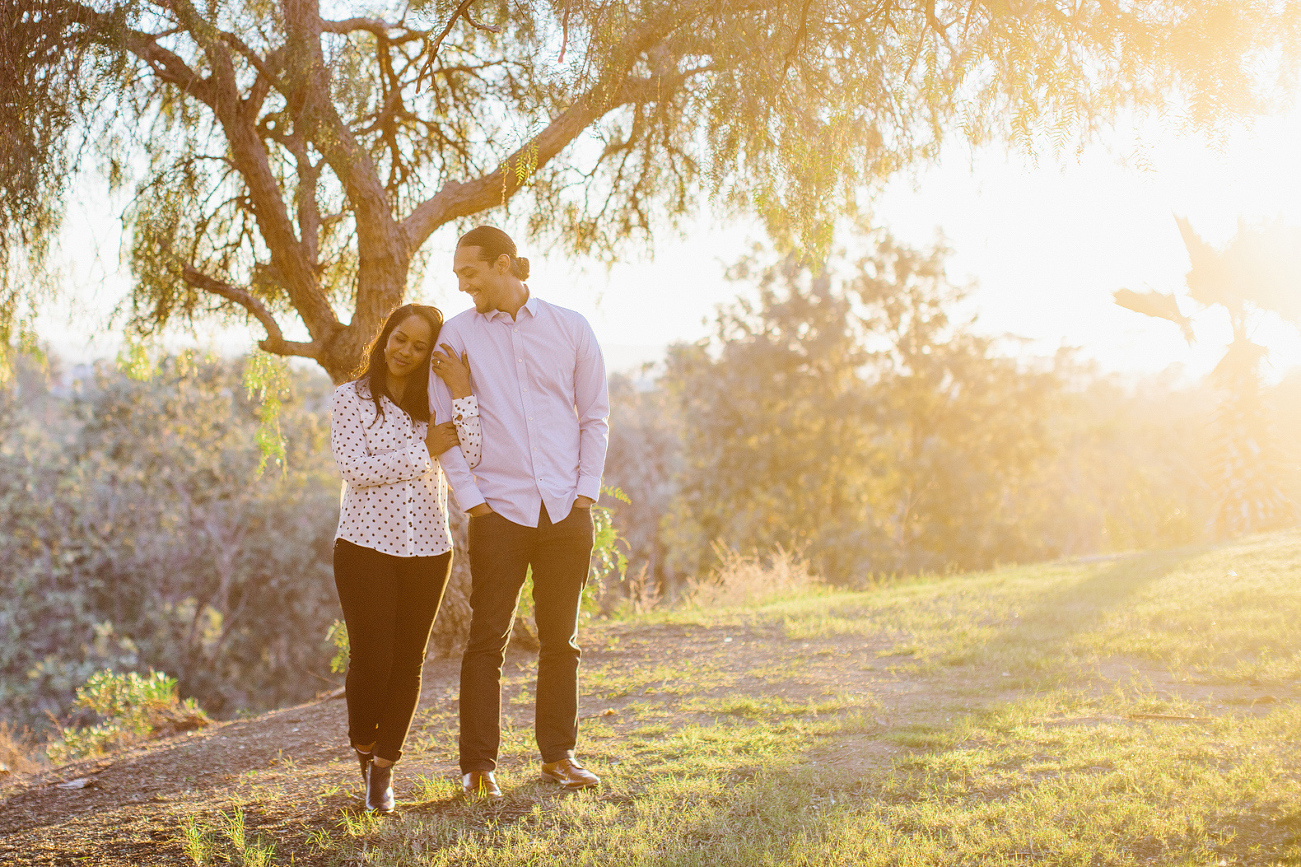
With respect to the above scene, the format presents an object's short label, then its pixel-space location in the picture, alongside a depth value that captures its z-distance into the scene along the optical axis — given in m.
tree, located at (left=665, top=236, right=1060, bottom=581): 22.59
